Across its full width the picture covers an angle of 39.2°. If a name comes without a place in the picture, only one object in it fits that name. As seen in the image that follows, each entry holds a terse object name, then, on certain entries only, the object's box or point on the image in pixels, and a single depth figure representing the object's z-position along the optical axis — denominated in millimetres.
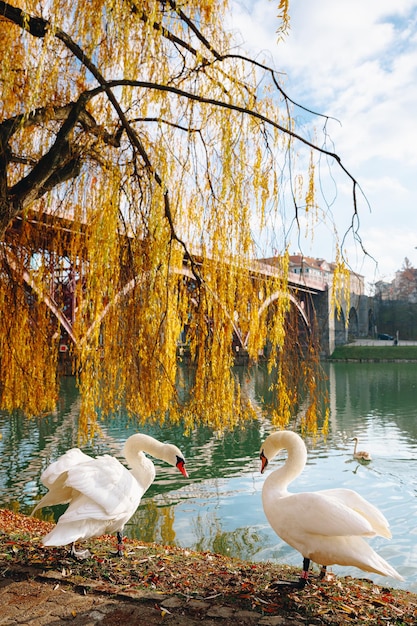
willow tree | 3545
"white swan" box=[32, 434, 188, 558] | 2848
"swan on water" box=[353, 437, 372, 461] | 10053
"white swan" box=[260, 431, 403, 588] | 2705
